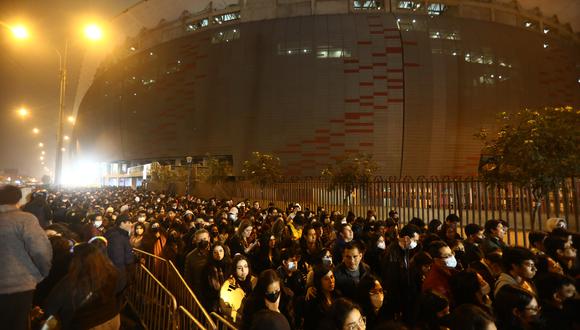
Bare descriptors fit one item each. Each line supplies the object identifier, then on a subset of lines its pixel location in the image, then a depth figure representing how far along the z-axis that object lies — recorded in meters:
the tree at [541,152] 7.70
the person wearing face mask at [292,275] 4.40
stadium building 34.94
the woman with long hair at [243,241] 6.09
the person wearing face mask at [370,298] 3.44
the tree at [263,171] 24.06
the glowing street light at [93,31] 11.34
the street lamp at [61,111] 13.83
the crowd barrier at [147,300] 4.31
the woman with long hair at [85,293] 2.97
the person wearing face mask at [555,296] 2.62
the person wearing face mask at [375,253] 5.70
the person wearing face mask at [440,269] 3.52
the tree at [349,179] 14.81
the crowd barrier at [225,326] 3.11
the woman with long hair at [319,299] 3.50
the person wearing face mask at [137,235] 7.43
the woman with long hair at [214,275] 4.55
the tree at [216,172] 32.34
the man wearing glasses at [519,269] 3.42
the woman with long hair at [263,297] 3.03
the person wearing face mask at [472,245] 4.61
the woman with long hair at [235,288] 3.90
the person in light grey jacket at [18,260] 3.31
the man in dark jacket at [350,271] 3.91
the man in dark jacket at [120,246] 5.18
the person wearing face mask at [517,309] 2.57
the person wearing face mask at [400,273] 4.14
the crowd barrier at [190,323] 3.22
